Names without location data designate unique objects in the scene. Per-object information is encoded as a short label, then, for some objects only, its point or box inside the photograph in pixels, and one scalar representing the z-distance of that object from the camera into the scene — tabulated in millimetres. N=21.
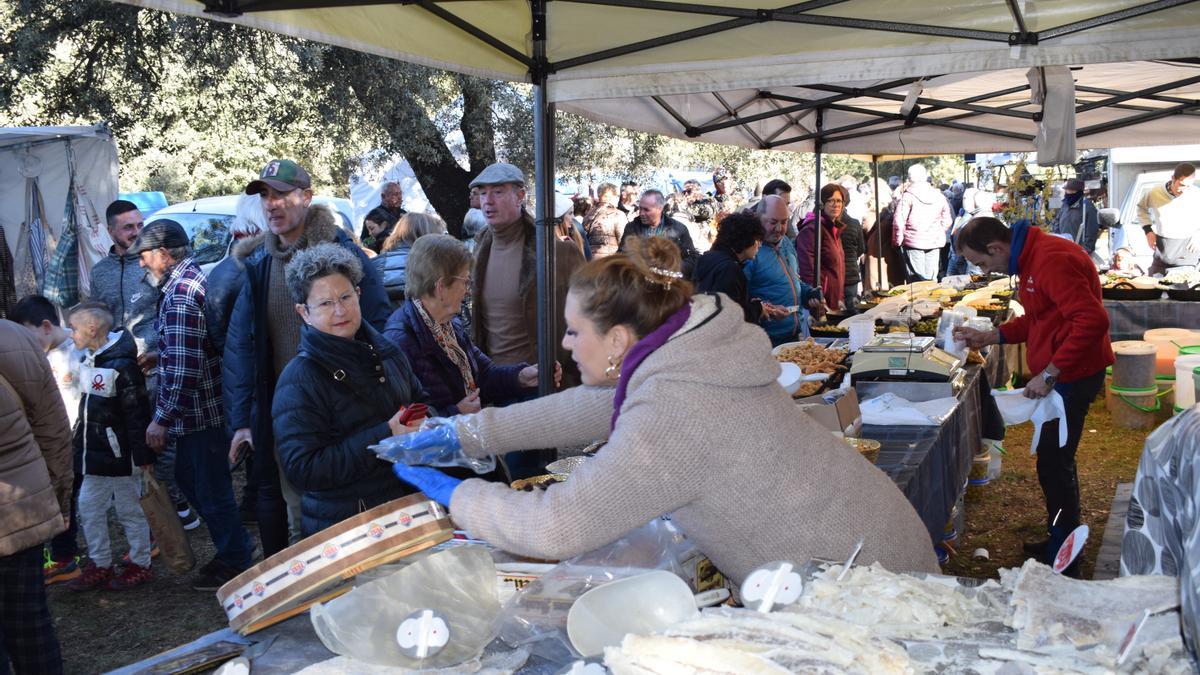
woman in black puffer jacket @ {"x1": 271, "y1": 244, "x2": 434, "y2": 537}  2979
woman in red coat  10039
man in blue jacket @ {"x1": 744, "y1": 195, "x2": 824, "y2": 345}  6695
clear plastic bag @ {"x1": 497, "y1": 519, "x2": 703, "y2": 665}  1756
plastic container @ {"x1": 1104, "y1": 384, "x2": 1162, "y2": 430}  7883
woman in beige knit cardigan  1805
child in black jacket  4836
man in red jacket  4672
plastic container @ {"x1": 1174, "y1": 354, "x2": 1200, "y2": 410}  5863
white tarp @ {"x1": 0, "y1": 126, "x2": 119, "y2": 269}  8305
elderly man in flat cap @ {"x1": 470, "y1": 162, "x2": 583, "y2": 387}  5109
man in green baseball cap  4137
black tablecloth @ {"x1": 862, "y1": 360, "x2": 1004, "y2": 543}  3637
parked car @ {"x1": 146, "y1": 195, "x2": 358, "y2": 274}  11062
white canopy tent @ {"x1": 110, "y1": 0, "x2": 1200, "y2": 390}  3797
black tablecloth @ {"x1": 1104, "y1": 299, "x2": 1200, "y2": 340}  8744
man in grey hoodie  5664
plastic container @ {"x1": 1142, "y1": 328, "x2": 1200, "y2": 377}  7906
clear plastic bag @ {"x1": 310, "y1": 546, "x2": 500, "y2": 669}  1620
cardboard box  3820
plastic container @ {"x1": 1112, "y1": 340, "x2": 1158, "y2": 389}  7738
